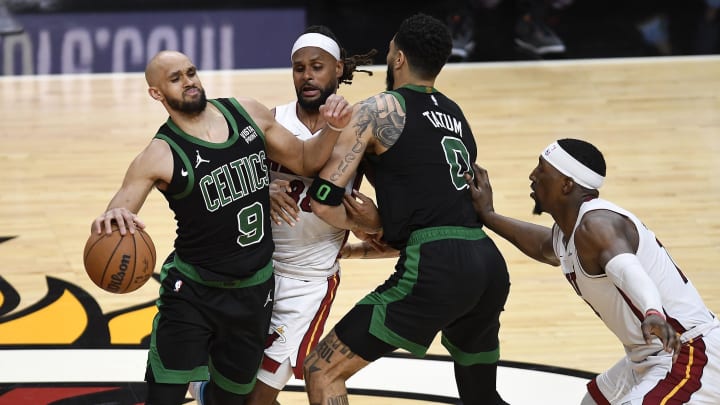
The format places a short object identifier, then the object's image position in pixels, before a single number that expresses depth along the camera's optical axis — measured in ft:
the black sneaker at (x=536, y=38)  91.50
